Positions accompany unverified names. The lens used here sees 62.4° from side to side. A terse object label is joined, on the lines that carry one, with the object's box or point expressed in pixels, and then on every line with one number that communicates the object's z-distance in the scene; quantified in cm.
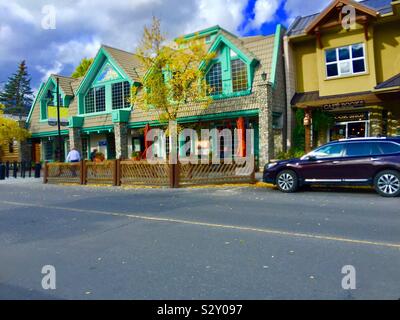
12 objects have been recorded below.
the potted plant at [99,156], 2309
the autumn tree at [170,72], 1622
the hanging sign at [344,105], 1561
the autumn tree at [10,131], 2533
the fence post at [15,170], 2229
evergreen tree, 7538
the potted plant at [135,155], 2241
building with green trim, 1750
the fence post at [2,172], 2117
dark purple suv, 980
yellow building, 1577
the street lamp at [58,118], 2187
